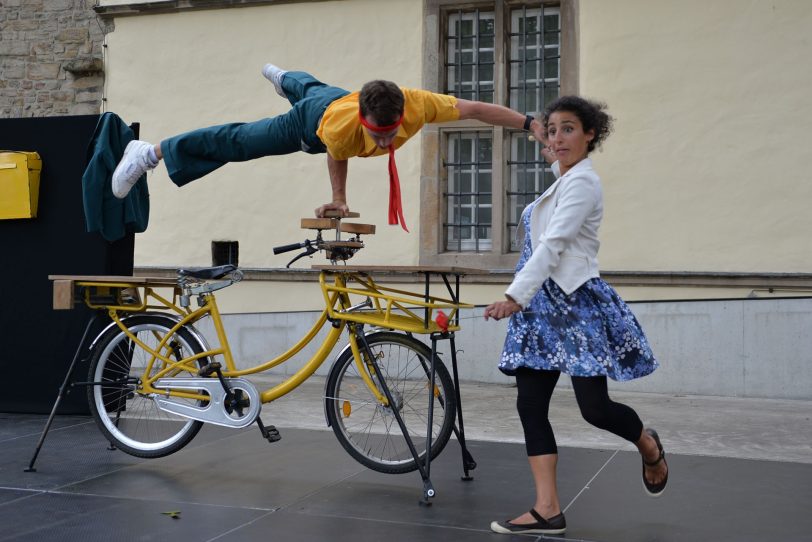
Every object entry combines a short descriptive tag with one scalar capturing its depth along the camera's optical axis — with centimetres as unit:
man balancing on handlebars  506
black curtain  734
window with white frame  1065
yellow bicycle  510
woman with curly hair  426
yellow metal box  725
